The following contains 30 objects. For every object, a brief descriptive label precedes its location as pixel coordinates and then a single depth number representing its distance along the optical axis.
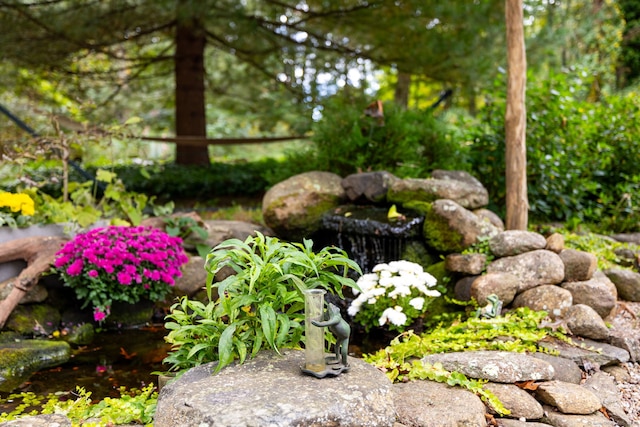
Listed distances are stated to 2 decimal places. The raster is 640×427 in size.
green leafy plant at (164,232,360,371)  2.44
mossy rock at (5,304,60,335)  4.52
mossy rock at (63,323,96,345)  4.48
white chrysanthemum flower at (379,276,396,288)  4.25
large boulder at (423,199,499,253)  4.91
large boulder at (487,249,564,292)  4.35
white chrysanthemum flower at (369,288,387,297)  4.20
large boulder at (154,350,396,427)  1.97
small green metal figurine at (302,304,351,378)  2.31
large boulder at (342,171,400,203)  5.66
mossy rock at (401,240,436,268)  5.17
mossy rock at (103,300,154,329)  4.83
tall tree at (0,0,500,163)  8.15
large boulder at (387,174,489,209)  5.42
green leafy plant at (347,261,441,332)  4.18
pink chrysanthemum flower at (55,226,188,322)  4.54
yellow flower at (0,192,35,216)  4.85
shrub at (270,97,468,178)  6.41
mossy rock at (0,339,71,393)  3.73
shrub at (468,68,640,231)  6.31
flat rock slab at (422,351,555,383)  3.00
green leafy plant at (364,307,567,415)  2.93
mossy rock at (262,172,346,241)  5.73
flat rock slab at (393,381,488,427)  2.56
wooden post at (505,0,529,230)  5.40
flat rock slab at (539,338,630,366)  3.52
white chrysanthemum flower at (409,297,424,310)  4.12
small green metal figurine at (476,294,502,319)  3.97
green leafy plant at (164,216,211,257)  5.50
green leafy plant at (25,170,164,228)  5.40
